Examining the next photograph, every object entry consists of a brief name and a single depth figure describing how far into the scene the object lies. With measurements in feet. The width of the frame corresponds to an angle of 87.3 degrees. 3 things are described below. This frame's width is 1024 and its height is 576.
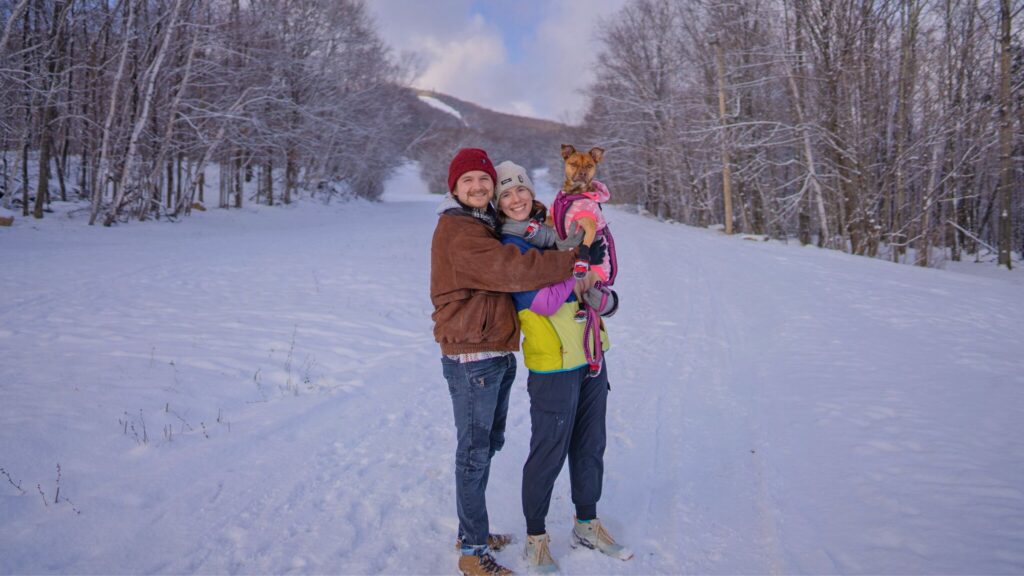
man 7.80
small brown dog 8.09
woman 8.40
